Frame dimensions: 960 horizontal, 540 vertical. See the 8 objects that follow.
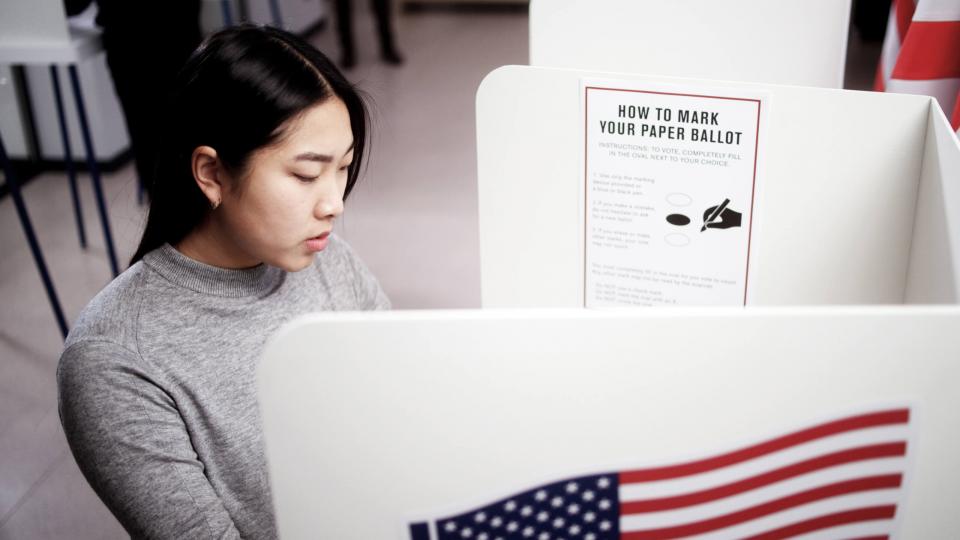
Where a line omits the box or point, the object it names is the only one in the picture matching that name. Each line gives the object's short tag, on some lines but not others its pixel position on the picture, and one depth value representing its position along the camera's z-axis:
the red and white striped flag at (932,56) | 1.09
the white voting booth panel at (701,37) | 1.32
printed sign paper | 1.03
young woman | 0.96
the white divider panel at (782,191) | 0.99
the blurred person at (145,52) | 2.72
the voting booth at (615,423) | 0.64
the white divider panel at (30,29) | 2.20
